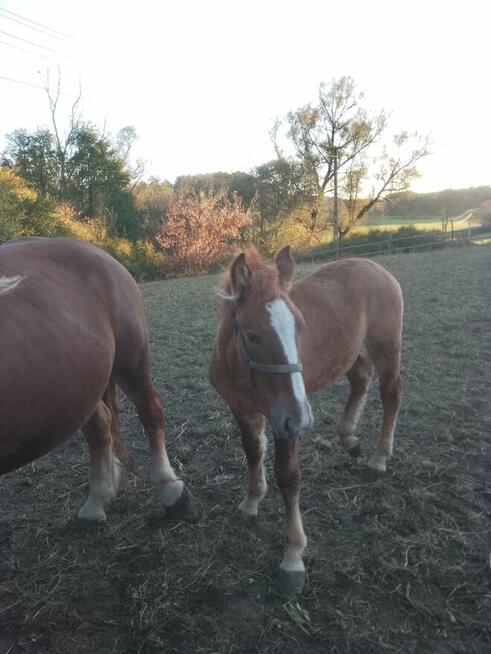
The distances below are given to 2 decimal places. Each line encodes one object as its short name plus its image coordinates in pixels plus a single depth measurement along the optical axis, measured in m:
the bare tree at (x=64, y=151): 25.72
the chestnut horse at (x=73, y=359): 1.97
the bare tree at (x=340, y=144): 32.88
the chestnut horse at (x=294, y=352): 2.18
